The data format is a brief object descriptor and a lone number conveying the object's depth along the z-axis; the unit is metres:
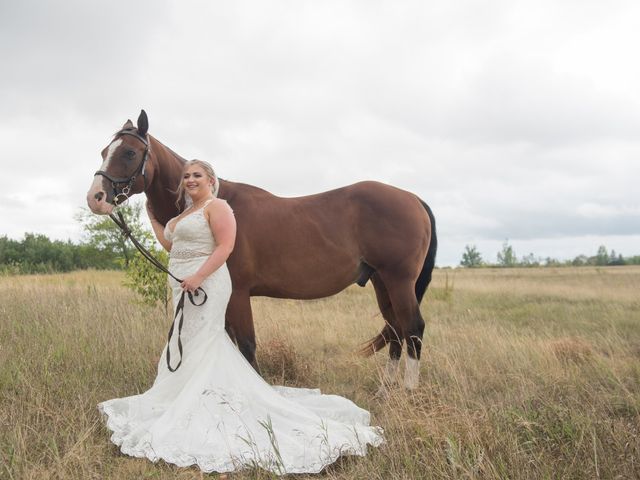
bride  3.25
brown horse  4.46
